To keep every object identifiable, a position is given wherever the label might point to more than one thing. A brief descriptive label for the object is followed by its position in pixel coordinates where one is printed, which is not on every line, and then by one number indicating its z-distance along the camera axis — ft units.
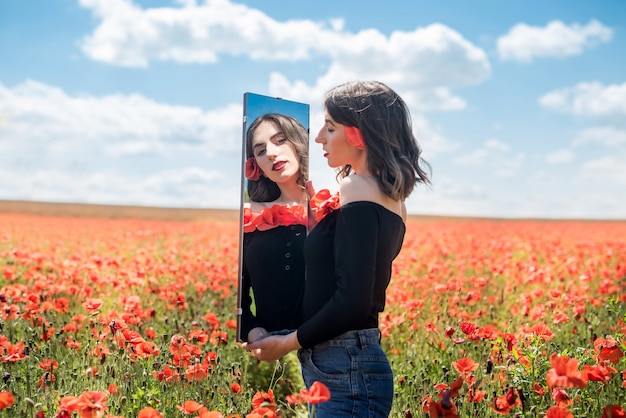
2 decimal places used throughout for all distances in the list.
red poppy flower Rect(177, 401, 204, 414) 9.41
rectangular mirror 9.37
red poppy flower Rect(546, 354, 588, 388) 7.91
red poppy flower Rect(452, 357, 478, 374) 10.39
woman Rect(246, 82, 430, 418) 8.14
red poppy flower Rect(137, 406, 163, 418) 8.38
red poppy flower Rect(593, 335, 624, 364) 10.85
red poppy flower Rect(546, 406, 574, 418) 8.82
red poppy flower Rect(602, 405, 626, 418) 8.39
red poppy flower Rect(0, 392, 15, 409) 8.68
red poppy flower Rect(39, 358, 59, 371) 12.66
